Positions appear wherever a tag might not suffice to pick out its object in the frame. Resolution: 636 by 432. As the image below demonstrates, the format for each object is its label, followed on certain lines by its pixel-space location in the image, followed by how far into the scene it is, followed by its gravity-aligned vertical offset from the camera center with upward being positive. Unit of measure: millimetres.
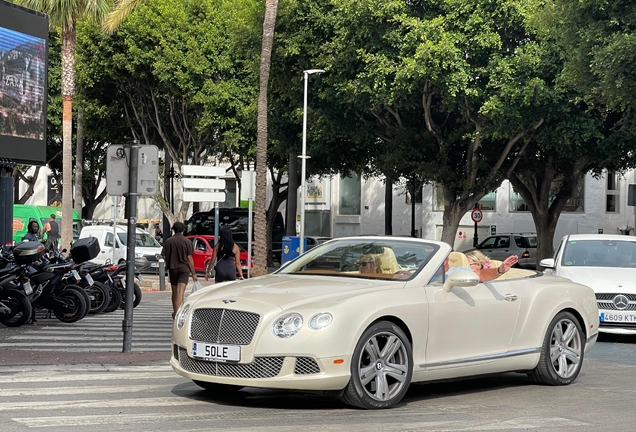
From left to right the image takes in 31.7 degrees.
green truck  43031 -343
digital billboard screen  22688 +2595
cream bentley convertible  8539 -929
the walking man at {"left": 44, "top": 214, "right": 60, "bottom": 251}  35059 -684
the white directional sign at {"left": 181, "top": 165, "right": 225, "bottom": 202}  26188 +630
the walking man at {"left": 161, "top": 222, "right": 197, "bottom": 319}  17172 -735
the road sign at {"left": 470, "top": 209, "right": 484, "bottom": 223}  53375 -67
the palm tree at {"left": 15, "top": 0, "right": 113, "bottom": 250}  34344 +5339
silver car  44156 -1342
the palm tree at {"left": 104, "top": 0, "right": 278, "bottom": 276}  31203 +2148
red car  38656 -1481
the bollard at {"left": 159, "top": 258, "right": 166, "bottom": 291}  29797 -1819
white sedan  15734 -811
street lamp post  36000 +2013
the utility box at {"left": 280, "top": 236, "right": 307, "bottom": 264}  36375 -1167
